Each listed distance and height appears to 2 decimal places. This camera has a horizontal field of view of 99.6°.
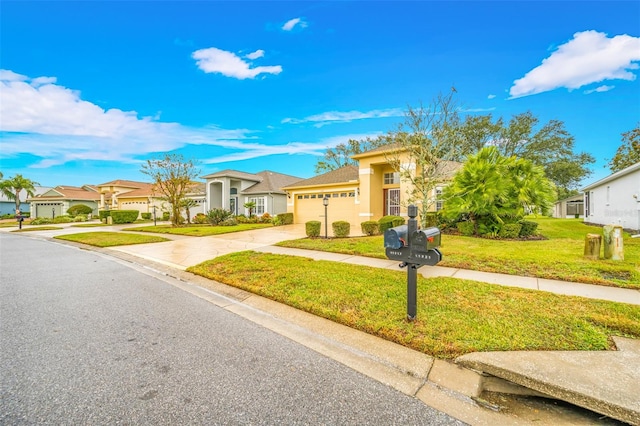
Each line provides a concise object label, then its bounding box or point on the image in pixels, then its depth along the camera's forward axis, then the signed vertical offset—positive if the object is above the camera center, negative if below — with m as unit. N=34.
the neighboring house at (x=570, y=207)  29.09 -0.23
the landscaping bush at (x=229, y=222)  20.64 -0.96
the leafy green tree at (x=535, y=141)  28.25 +6.93
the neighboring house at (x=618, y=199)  12.38 +0.26
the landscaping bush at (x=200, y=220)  22.57 -0.85
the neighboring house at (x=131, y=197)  30.10 +1.75
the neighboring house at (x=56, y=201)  35.47 +1.40
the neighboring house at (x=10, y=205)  43.41 +1.25
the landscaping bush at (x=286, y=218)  20.35 -0.72
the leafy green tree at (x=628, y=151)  23.99 +4.86
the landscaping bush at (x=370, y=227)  12.78 -0.92
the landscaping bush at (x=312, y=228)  12.27 -0.92
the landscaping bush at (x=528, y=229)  11.05 -0.96
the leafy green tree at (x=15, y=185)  37.53 +3.81
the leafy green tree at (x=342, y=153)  34.69 +7.26
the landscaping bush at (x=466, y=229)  11.91 -1.00
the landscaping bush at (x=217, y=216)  20.86 -0.50
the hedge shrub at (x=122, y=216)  26.27 -0.50
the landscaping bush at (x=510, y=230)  10.81 -0.98
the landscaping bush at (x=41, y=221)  26.64 -0.94
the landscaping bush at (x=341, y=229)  12.35 -0.96
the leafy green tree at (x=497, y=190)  10.95 +0.66
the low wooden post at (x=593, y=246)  6.76 -1.04
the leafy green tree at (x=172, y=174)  20.38 +2.74
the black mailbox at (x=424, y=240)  3.15 -0.39
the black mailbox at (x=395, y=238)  3.27 -0.38
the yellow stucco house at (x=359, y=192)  17.36 +1.12
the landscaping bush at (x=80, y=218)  30.06 -0.75
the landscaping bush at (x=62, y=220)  28.31 -0.87
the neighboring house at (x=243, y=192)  25.19 +1.63
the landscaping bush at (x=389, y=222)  12.78 -0.69
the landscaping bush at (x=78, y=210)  33.34 +0.19
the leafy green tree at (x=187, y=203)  20.96 +0.55
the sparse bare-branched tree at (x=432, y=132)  10.38 +3.09
